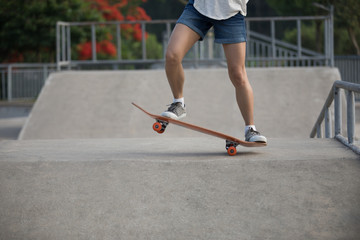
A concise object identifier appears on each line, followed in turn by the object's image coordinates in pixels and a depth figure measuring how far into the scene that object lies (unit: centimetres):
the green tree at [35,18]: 2500
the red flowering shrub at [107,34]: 2734
